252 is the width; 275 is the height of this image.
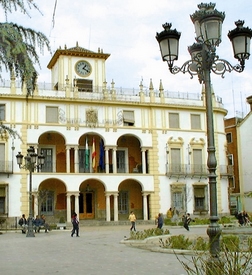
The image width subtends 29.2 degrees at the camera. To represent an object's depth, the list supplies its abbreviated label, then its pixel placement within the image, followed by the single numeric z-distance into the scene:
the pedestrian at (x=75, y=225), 25.45
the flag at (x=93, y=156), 40.72
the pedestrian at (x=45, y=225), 30.63
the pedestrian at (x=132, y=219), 29.20
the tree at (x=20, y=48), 7.58
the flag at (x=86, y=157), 40.41
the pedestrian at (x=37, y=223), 30.28
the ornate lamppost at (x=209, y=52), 9.48
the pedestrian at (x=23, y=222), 30.96
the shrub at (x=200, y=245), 13.93
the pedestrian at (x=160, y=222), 27.34
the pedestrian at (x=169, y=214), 40.00
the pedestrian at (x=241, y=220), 29.19
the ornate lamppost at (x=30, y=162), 25.00
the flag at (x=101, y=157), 41.09
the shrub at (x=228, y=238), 14.32
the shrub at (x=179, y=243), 15.98
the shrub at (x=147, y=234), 20.75
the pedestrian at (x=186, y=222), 27.20
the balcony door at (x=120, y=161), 43.41
